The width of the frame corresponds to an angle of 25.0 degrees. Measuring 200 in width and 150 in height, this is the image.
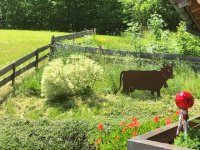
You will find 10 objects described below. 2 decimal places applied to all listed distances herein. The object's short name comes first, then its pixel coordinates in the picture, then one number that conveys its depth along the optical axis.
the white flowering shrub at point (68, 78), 13.16
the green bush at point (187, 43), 16.47
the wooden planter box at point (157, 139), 3.78
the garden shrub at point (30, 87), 13.83
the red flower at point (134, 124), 7.84
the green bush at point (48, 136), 9.02
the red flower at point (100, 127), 8.38
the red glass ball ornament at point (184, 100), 4.16
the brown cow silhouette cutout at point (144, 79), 13.18
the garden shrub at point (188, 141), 4.15
